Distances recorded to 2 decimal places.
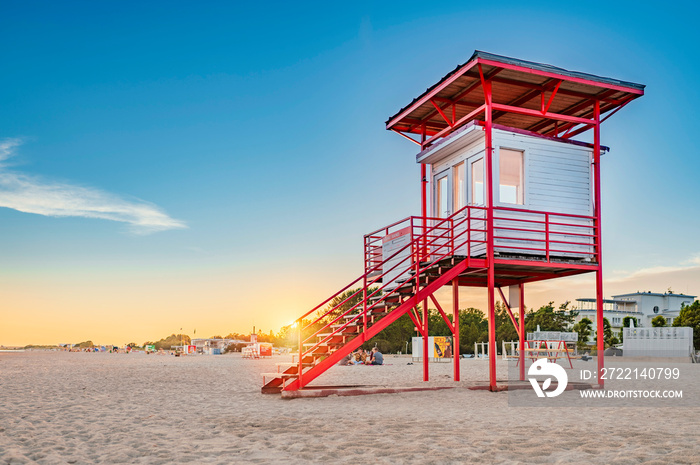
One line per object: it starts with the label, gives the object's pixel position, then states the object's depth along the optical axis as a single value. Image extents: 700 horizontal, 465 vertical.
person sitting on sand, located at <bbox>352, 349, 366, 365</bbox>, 35.84
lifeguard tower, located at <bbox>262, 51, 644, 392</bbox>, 15.60
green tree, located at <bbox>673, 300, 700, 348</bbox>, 48.69
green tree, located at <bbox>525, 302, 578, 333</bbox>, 63.75
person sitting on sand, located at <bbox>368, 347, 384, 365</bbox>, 33.94
